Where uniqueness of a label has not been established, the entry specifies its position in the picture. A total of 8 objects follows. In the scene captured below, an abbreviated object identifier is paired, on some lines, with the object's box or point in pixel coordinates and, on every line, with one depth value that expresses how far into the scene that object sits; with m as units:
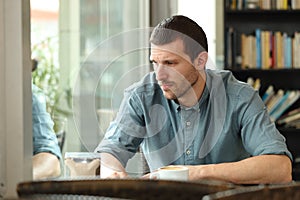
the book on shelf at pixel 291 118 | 5.09
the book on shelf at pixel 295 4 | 5.11
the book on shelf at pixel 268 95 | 5.10
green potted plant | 2.76
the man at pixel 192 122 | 2.29
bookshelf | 5.08
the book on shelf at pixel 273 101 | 5.10
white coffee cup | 1.84
